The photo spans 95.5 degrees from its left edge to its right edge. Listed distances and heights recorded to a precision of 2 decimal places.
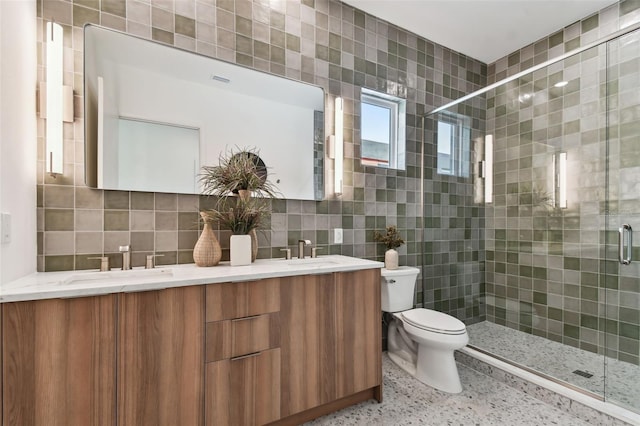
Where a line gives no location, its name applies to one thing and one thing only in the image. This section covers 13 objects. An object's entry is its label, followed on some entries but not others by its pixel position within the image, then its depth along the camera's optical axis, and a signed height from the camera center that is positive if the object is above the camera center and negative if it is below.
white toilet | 1.91 -0.83
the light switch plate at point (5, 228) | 1.12 -0.06
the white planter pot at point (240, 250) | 1.63 -0.21
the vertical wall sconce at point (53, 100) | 1.39 +0.55
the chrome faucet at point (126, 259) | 1.50 -0.24
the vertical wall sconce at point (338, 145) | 2.19 +0.52
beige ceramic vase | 1.59 -0.20
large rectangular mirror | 1.54 +0.58
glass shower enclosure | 1.84 -0.04
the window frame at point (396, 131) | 2.56 +0.74
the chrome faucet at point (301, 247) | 2.00 -0.23
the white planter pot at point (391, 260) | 2.32 -0.37
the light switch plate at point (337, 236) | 2.22 -0.17
